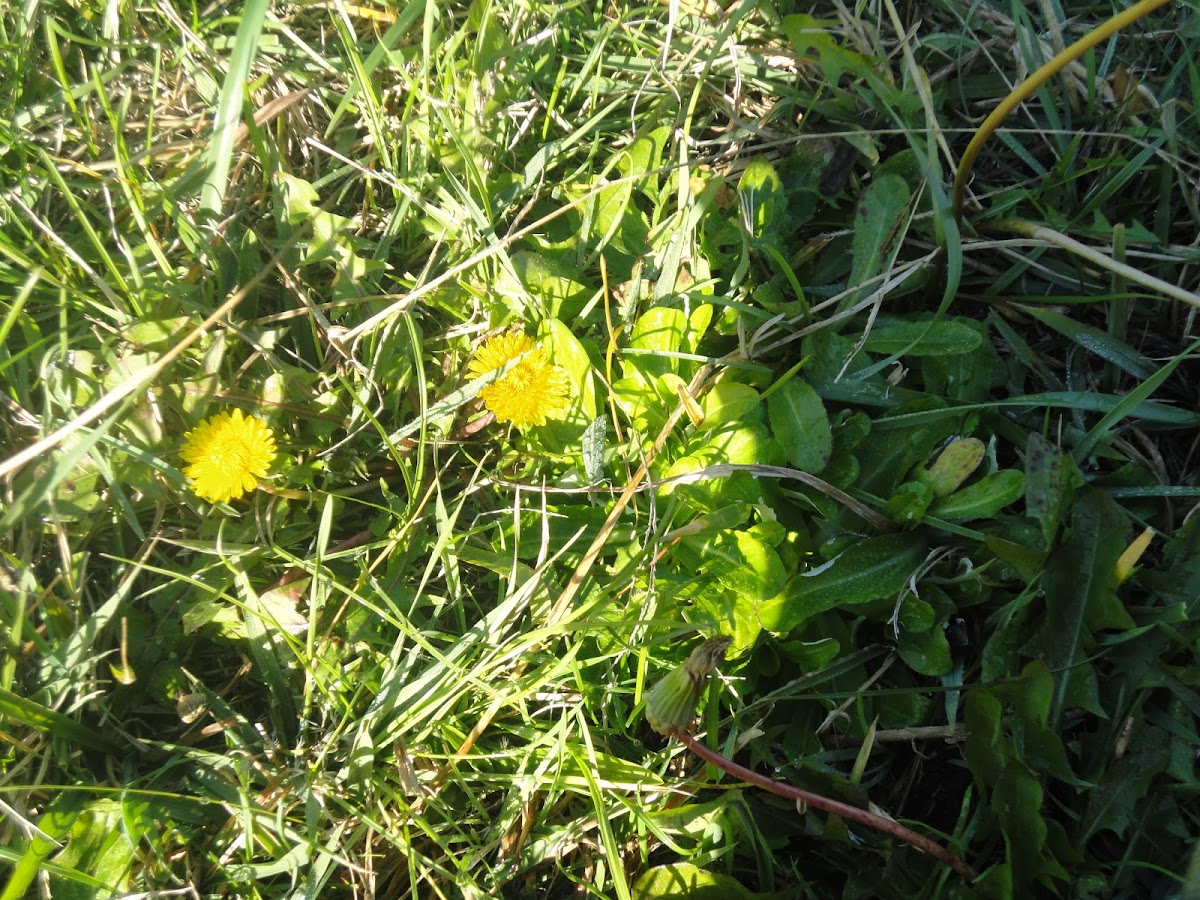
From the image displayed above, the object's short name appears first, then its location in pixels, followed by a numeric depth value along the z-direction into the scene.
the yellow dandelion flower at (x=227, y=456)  0.34
